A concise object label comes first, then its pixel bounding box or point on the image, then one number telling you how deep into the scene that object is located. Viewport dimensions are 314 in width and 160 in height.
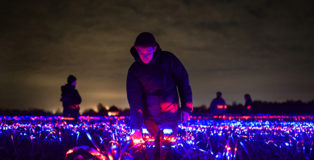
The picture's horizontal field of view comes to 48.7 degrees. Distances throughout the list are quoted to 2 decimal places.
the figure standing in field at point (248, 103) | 20.05
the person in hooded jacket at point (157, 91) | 5.25
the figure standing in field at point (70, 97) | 11.88
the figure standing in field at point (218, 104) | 18.86
